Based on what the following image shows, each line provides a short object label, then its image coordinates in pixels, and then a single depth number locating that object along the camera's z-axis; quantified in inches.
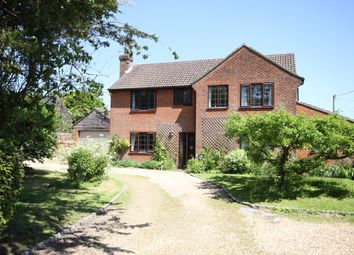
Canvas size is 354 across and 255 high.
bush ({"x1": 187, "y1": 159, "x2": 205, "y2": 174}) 948.6
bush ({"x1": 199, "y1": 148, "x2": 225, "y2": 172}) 962.8
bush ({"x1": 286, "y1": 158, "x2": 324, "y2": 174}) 608.4
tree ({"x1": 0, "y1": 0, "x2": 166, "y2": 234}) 307.0
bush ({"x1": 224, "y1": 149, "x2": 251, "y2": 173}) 904.3
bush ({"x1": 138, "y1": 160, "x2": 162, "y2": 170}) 1064.2
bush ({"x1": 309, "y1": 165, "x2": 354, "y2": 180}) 802.2
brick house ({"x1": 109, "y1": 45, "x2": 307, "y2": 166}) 1015.6
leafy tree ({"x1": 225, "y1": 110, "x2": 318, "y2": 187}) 548.2
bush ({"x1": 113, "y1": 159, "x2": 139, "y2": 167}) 1108.4
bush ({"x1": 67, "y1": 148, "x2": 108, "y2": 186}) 652.7
